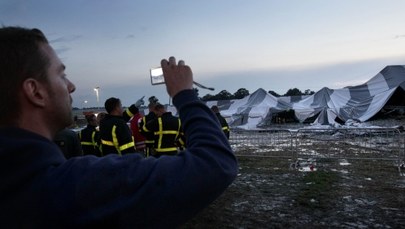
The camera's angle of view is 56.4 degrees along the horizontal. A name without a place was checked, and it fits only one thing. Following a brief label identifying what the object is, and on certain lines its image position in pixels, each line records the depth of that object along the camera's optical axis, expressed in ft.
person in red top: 28.94
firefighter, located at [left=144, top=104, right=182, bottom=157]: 24.52
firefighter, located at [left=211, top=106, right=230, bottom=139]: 34.63
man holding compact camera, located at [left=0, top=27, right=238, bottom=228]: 3.04
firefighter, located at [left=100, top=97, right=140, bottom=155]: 20.39
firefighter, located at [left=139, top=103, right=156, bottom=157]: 26.24
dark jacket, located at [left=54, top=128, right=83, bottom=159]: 19.02
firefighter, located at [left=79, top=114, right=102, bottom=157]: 25.17
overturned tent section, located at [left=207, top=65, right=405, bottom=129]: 84.69
